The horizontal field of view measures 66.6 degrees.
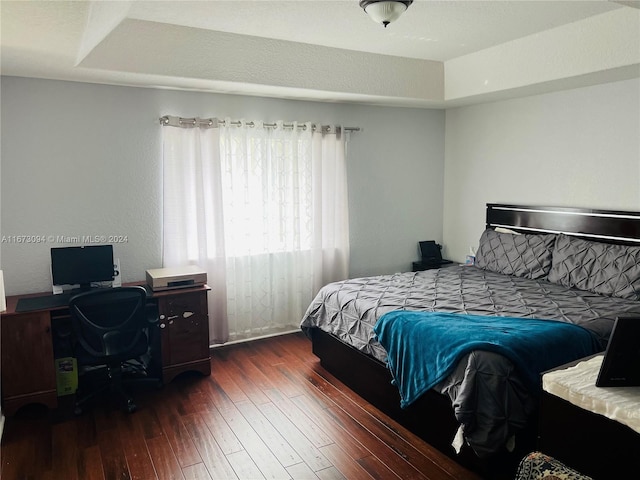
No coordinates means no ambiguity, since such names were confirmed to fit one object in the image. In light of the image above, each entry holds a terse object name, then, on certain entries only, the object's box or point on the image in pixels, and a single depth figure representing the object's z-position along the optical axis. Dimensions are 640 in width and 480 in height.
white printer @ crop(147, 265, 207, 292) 3.69
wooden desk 3.18
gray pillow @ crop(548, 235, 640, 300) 3.52
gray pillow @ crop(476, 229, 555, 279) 4.16
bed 2.45
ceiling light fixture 2.57
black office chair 3.18
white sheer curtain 4.19
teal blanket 2.57
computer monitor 3.59
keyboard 3.25
